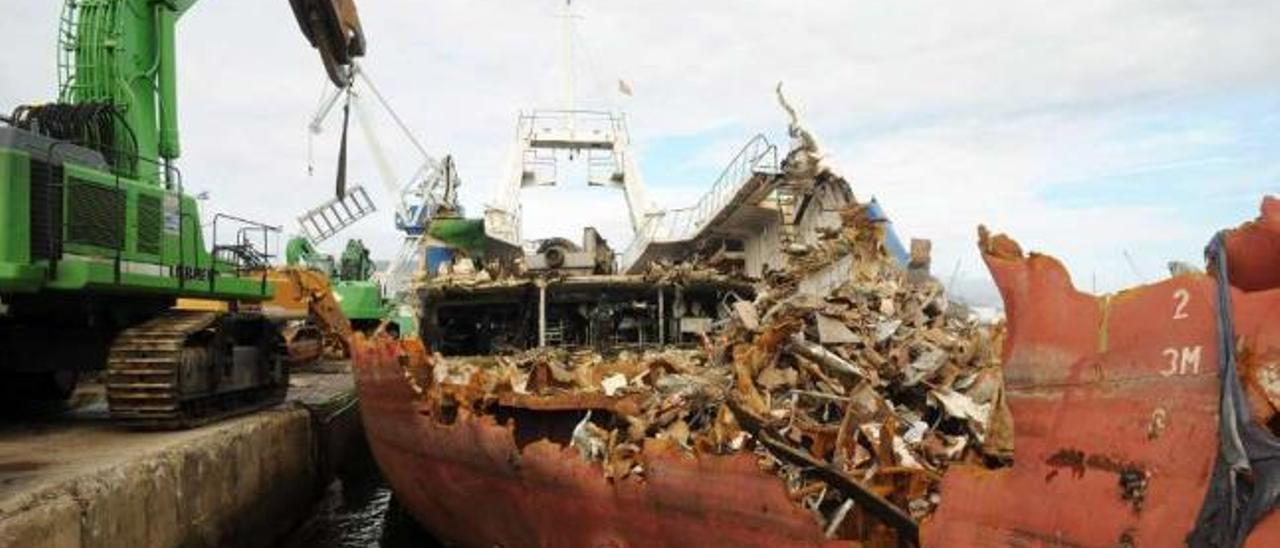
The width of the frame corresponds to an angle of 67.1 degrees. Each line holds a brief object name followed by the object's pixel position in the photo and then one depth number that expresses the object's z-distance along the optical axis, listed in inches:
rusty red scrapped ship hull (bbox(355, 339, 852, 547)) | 223.8
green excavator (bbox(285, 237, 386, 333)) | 1005.8
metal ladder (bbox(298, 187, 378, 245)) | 1574.3
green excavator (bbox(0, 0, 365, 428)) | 340.2
